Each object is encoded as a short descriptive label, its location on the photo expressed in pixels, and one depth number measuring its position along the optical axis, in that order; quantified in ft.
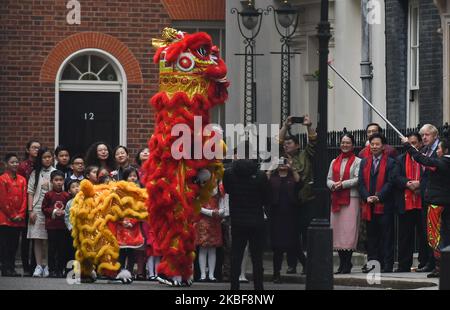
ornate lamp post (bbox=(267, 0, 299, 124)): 98.17
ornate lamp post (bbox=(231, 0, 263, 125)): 99.25
